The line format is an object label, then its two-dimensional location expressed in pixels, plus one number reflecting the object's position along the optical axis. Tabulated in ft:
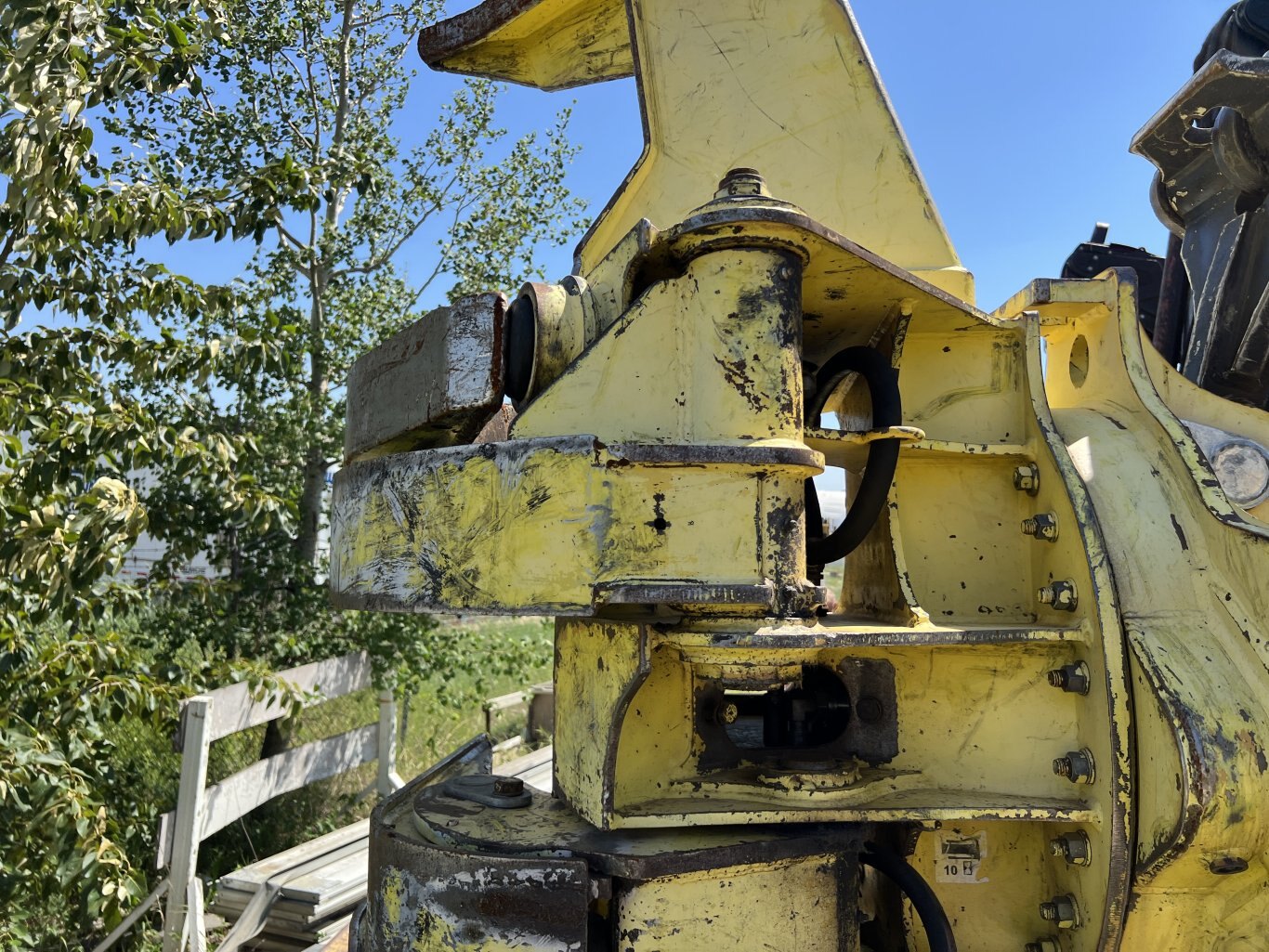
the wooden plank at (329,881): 13.96
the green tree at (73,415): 8.95
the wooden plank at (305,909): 13.74
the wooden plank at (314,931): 13.43
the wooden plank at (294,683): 14.58
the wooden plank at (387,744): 19.74
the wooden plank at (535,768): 18.97
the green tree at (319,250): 19.66
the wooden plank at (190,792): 13.74
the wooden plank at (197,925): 13.24
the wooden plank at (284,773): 15.15
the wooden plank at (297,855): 14.56
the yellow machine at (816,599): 5.17
